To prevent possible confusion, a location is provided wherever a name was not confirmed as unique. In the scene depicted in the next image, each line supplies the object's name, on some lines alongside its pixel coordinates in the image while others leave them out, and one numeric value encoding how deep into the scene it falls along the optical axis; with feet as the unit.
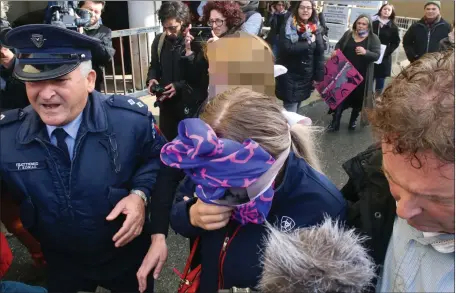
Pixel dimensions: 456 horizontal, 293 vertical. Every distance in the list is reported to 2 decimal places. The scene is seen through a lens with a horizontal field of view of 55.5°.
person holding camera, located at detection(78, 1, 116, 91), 16.14
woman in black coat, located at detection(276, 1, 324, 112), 17.56
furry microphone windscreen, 2.77
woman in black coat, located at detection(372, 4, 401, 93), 21.97
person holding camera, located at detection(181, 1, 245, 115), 12.07
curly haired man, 3.01
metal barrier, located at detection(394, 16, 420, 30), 36.78
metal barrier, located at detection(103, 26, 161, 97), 23.97
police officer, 5.93
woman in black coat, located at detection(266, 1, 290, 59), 22.35
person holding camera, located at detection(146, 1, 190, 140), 13.51
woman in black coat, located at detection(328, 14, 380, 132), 19.56
